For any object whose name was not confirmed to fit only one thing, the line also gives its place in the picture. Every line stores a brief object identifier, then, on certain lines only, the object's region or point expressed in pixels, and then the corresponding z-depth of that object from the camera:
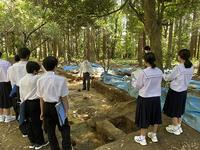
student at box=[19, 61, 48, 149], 2.49
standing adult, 5.91
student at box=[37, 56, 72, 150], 2.14
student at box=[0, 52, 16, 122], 3.13
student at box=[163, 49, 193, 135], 2.49
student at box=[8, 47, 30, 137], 2.82
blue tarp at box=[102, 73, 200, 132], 2.85
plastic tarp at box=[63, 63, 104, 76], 8.16
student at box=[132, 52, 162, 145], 2.30
